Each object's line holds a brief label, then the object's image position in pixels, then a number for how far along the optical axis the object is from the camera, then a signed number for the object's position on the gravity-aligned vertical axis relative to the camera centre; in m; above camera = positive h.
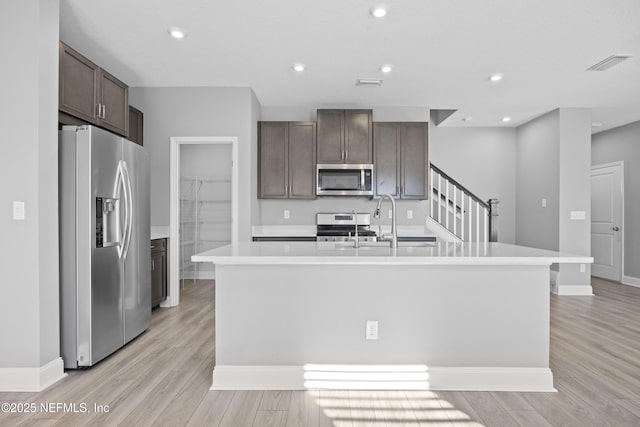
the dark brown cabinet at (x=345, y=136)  4.98 +1.02
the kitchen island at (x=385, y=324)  2.37 -0.71
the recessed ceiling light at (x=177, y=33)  3.10 +1.51
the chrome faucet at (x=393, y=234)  2.50 -0.15
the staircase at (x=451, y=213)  5.20 -0.01
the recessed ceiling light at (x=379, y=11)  2.73 +1.48
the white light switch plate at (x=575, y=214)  5.23 -0.02
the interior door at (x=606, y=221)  6.29 -0.14
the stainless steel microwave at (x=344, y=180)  4.97 +0.44
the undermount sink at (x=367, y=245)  2.79 -0.24
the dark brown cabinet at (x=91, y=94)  2.70 +0.97
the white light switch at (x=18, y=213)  2.33 +0.00
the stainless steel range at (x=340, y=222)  5.26 -0.13
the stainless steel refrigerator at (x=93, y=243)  2.60 -0.21
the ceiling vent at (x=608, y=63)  3.54 +1.46
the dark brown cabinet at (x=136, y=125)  4.23 +1.02
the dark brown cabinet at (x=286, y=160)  4.97 +0.70
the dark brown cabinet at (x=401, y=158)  5.02 +0.72
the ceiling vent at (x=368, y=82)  4.20 +1.48
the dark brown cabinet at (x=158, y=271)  4.05 -0.65
